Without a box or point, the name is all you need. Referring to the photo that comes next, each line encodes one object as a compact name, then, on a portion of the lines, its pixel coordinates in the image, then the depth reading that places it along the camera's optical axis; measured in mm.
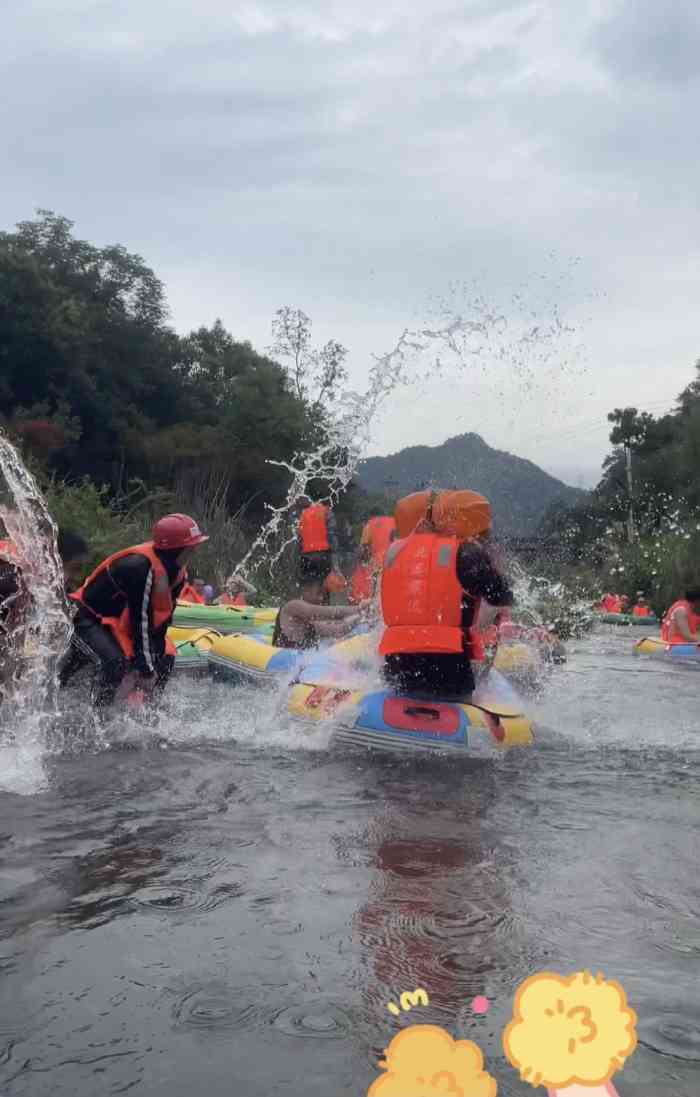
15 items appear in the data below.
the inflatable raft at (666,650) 13547
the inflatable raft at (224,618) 13023
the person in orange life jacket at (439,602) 6430
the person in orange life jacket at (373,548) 9789
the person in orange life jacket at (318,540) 12562
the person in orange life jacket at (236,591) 16106
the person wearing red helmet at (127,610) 7094
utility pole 37166
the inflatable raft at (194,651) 10523
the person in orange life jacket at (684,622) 13773
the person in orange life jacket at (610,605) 24859
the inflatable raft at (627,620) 23469
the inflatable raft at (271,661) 9023
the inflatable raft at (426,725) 6328
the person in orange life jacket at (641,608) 24500
